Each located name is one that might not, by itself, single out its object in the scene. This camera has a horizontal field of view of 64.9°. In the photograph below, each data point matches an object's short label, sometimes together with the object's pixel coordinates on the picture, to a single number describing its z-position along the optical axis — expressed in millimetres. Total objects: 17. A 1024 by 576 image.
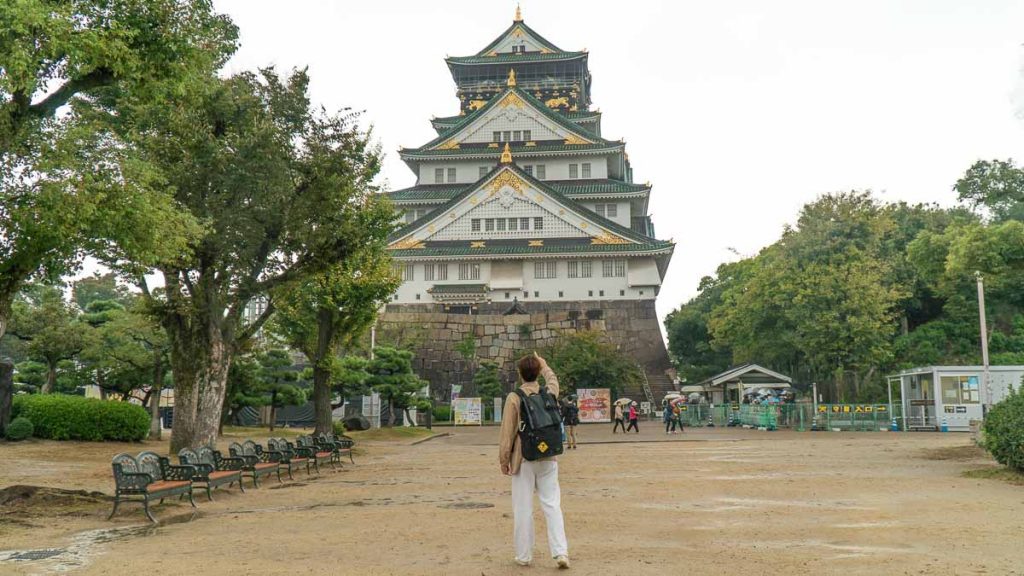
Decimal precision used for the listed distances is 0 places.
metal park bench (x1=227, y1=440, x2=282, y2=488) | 13328
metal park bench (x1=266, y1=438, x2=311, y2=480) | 14336
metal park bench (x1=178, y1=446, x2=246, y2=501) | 11180
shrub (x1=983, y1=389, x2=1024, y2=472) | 12516
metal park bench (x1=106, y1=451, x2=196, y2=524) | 9547
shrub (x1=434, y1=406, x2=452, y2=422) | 42438
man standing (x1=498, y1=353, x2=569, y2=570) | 6512
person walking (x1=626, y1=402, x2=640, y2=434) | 30522
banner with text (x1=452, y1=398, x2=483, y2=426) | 38750
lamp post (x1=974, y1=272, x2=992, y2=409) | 23078
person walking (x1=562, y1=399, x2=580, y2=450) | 20711
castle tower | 51406
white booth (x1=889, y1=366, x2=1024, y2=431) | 26453
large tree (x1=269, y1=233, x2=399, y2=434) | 23016
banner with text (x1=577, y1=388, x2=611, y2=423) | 39156
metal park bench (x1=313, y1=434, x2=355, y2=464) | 17305
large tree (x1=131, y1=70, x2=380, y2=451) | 15094
